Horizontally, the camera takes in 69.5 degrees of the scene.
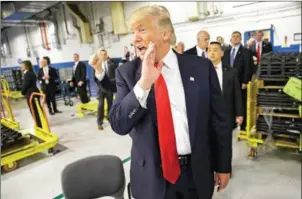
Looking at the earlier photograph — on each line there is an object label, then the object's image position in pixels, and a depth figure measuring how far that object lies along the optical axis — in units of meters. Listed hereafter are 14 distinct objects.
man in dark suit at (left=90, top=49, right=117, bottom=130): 2.18
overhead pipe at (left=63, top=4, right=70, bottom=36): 5.83
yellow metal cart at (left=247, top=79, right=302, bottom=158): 2.54
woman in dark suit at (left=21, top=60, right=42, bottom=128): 2.96
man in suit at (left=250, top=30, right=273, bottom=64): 4.39
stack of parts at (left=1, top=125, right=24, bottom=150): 2.70
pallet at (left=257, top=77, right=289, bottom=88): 2.48
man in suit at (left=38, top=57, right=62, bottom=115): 4.02
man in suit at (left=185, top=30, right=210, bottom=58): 2.57
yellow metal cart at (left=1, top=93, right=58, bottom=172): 2.62
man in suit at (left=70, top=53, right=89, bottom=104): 3.85
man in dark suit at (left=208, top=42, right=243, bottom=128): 2.20
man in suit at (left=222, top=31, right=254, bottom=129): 3.48
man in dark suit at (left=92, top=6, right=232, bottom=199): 0.93
